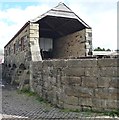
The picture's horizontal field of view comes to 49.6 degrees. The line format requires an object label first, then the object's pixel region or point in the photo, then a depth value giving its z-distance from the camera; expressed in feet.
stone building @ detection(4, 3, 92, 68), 24.41
